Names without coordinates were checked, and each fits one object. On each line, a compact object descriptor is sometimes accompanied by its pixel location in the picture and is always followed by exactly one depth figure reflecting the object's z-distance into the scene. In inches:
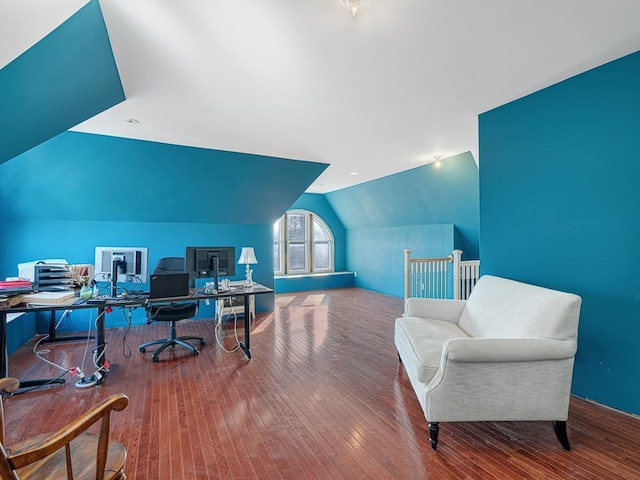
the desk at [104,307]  108.9
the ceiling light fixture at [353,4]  71.2
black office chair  141.6
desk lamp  200.4
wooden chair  38.9
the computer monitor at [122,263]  130.4
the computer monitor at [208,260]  143.6
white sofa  78.7
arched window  343.0
